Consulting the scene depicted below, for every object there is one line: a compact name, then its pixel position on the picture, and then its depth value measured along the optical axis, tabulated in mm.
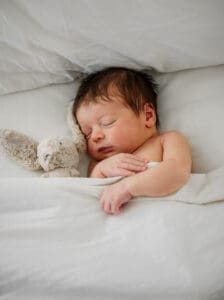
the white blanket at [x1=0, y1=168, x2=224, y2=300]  886
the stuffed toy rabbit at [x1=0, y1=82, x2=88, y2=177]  1207
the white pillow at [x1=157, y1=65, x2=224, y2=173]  1120
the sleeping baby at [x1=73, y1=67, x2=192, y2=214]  961
